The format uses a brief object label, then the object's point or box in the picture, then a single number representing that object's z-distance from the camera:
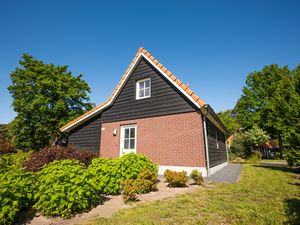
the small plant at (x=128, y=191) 4.88
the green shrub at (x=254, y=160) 20.31
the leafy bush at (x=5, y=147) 15.43
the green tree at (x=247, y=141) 30.25
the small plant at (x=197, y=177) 6.62
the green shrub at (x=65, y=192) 3.93
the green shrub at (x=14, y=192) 3.48
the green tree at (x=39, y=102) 24.64
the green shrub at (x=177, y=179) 6.40
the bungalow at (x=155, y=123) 8.84
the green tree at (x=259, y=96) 33.00
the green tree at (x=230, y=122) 50.53
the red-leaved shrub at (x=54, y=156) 8.08
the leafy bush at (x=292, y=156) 8.32
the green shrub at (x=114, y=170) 5.52
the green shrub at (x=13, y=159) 8.60
